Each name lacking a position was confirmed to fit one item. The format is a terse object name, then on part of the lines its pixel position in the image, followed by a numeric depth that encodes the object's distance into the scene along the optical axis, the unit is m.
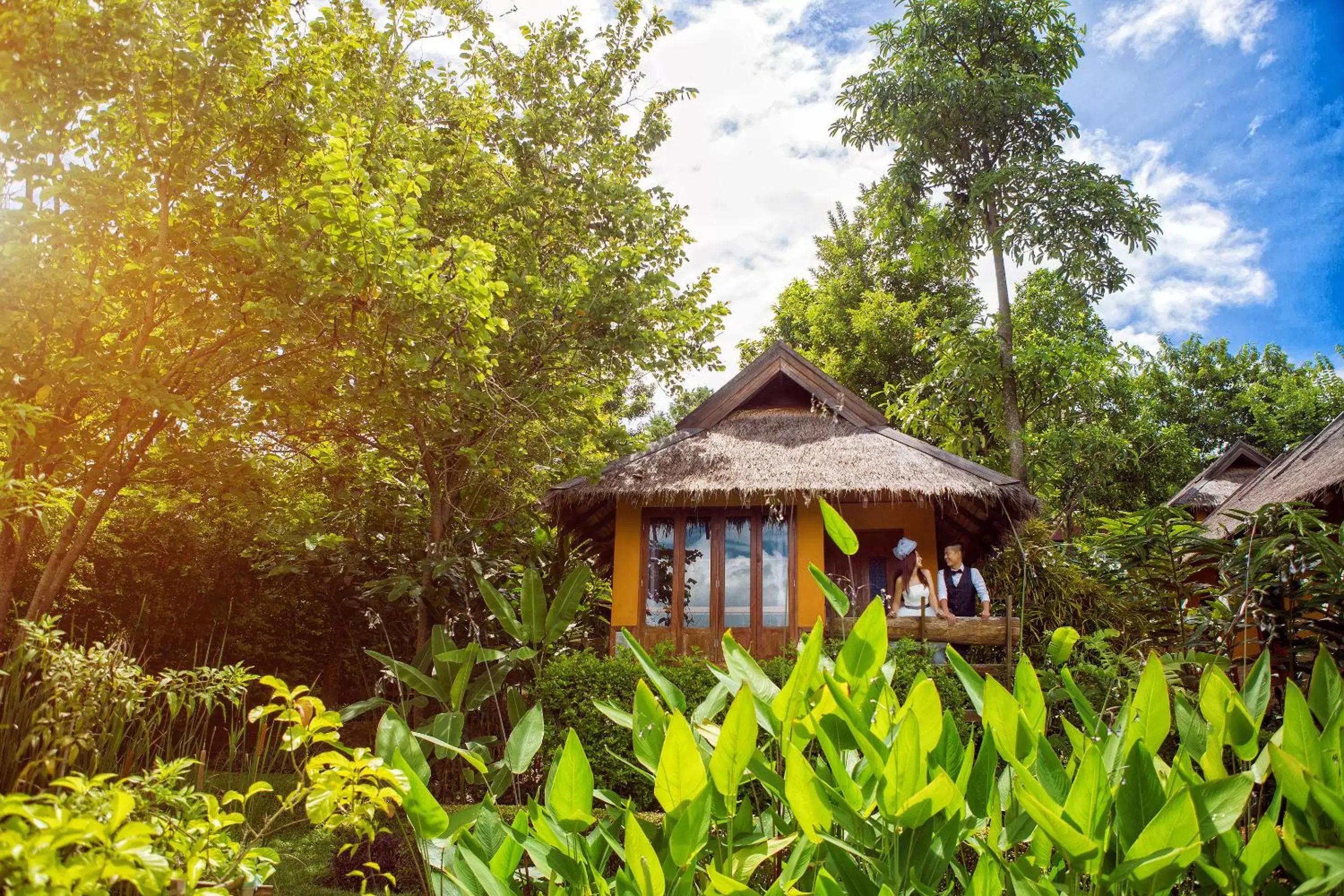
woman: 7.57
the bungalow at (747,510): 7.96
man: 7.70
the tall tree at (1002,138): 12.06
